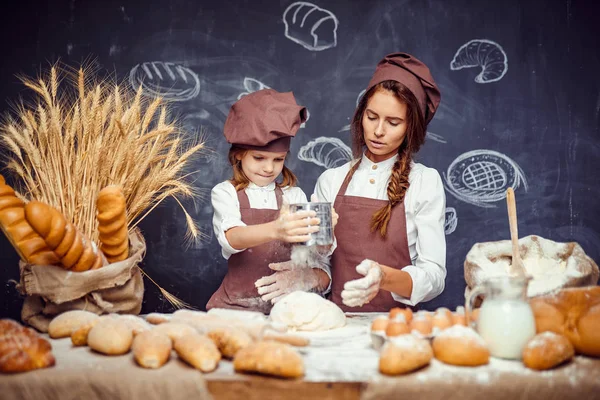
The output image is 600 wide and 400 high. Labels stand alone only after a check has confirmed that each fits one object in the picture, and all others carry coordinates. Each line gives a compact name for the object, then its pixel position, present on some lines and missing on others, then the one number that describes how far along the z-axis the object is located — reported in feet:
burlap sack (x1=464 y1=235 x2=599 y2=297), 5.20
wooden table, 3.90
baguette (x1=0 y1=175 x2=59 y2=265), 5.37
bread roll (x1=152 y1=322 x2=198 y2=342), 4.48
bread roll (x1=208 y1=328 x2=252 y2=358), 4.35
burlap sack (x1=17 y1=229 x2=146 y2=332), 5.57
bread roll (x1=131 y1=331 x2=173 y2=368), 4.14
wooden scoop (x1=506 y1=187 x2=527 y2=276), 5.51
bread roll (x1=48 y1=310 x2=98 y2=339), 5.05
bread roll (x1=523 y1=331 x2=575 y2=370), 4.04
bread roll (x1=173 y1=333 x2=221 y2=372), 4.09
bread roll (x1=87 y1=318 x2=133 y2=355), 4.42
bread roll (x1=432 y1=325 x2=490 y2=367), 4.10
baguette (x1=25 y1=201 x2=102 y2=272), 5.15
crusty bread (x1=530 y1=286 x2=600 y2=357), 4.37
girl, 7.13
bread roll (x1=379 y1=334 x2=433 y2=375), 3.98
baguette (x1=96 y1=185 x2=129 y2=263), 5.58
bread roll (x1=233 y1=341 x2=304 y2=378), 3.92
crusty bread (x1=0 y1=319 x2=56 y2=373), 4.05
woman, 7.27
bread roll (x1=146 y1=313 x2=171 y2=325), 5.33
